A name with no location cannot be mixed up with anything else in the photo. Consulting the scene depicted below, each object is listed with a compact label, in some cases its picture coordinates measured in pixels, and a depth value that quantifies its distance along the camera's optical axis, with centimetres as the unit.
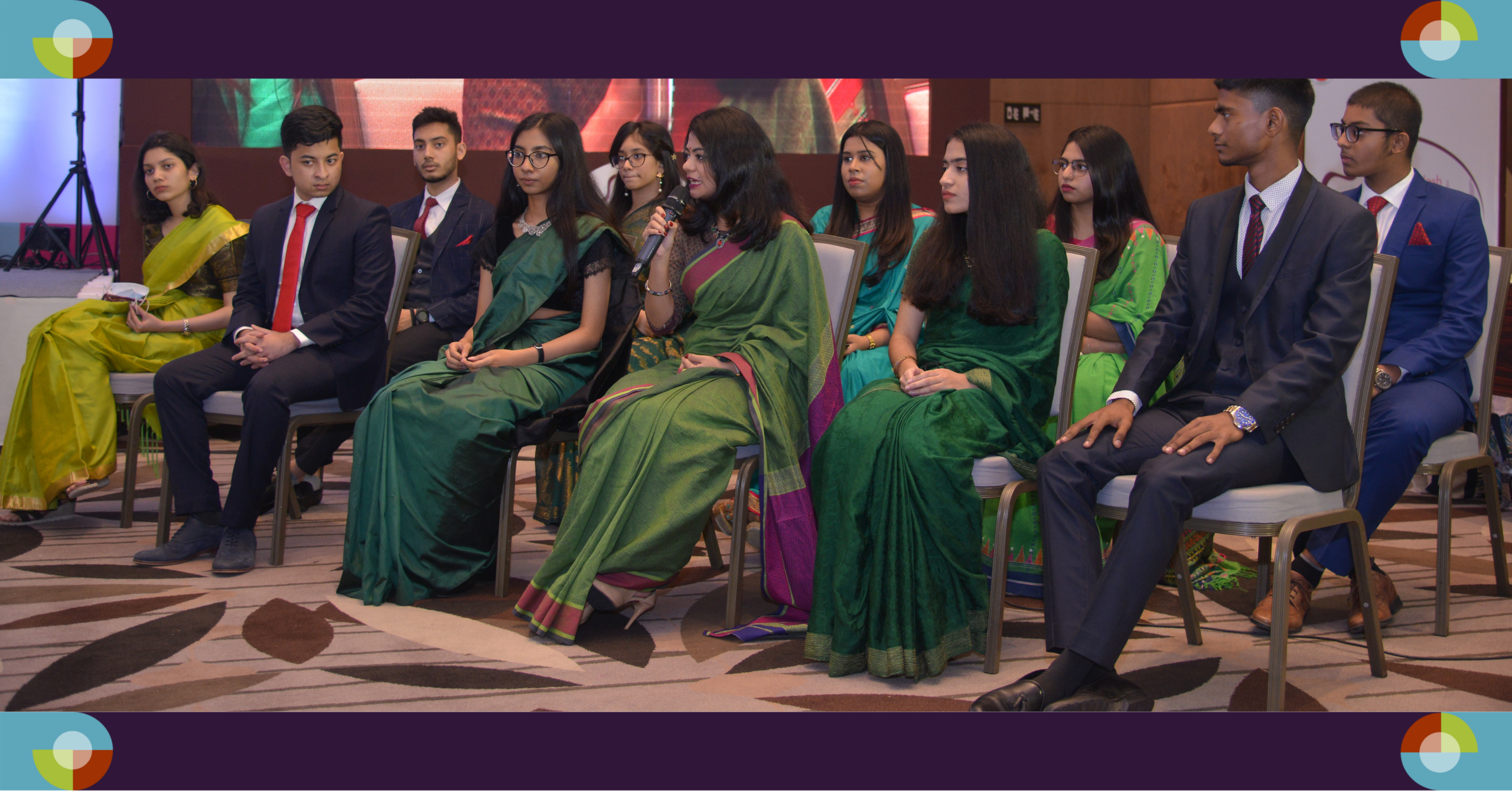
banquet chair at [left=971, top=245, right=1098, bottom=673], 239
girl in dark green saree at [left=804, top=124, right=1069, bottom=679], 241
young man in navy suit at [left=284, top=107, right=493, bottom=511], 401
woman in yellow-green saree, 377
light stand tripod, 546
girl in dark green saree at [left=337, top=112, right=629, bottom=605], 297
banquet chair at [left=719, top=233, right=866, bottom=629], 272
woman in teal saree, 340
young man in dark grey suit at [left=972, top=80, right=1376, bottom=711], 211
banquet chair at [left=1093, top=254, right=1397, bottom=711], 208
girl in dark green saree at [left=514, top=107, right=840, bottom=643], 267
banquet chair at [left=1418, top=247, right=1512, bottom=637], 287
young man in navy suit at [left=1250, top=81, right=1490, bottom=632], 280
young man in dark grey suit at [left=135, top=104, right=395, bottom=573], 329
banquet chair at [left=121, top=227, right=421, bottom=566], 327
